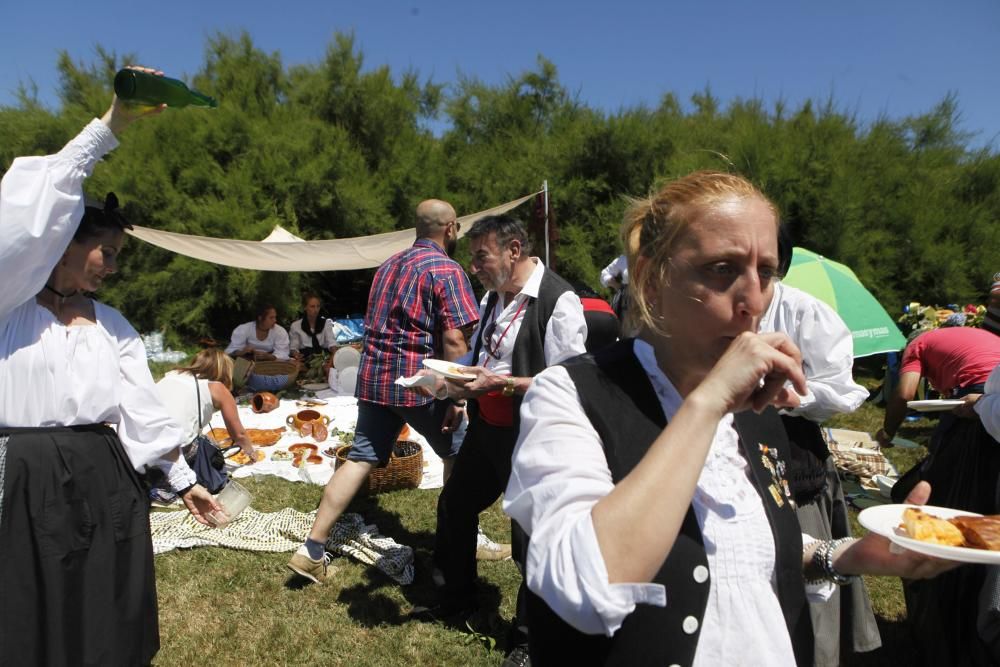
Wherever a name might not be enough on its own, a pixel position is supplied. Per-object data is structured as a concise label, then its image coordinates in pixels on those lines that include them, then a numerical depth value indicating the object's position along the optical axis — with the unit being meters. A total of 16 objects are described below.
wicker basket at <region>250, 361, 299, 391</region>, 7.83
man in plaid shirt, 3.32
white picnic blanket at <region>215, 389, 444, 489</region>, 5.09
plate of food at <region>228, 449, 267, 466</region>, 5.29
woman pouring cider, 1.76
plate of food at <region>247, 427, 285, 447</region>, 5.83
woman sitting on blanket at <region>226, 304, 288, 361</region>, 8.18
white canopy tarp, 7.41
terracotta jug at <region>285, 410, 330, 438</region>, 6.14
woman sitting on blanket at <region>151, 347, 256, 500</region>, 4.12
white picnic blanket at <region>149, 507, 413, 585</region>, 3.54
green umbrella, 5.25
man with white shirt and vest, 2.70
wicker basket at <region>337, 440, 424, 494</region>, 4.57
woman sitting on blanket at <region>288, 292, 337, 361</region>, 9.07
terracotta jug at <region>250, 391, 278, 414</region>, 7.01
